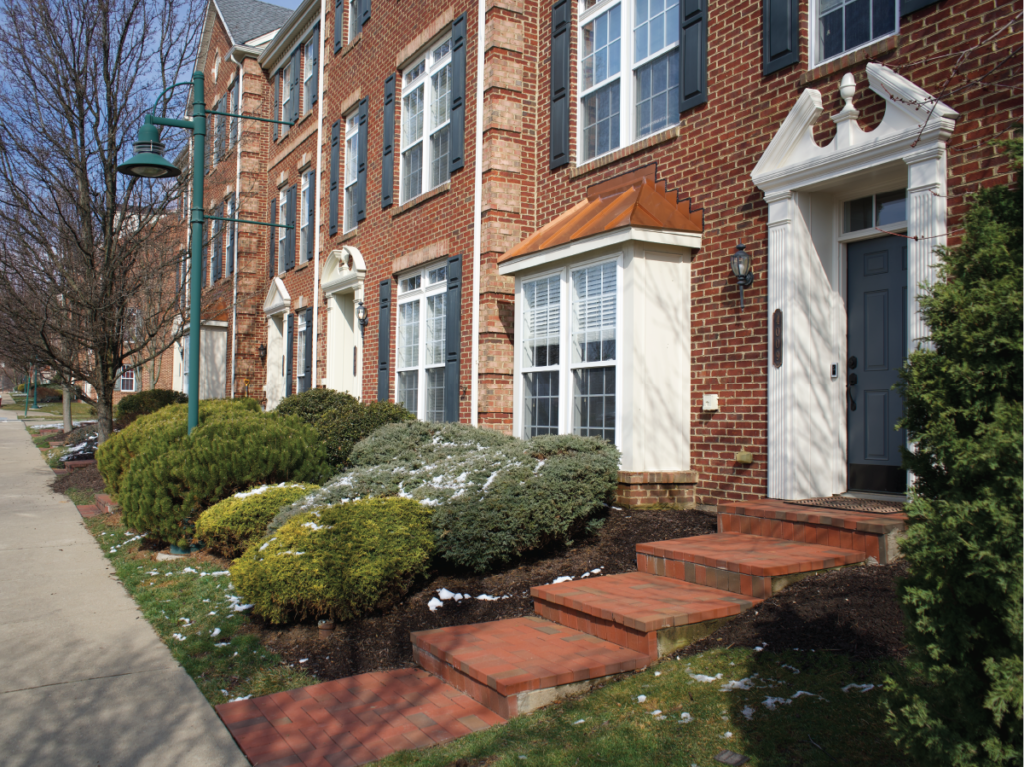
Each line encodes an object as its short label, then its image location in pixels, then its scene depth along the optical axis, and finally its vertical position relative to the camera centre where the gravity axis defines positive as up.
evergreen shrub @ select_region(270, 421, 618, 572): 6.04 -0.93
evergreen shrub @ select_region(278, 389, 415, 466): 10.34 -0.53
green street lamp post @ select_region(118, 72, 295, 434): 8.90 +2.38
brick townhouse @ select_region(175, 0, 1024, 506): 6.02 +1.61
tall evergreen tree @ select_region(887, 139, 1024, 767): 2.21 -0.37
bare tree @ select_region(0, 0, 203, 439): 12.48 +2.92
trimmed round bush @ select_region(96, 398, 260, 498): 9.04 -0.73
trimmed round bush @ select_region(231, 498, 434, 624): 5.29 -1.27
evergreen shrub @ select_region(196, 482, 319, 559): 7.33 -1.31
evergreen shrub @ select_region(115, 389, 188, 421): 18.75 -0.56
